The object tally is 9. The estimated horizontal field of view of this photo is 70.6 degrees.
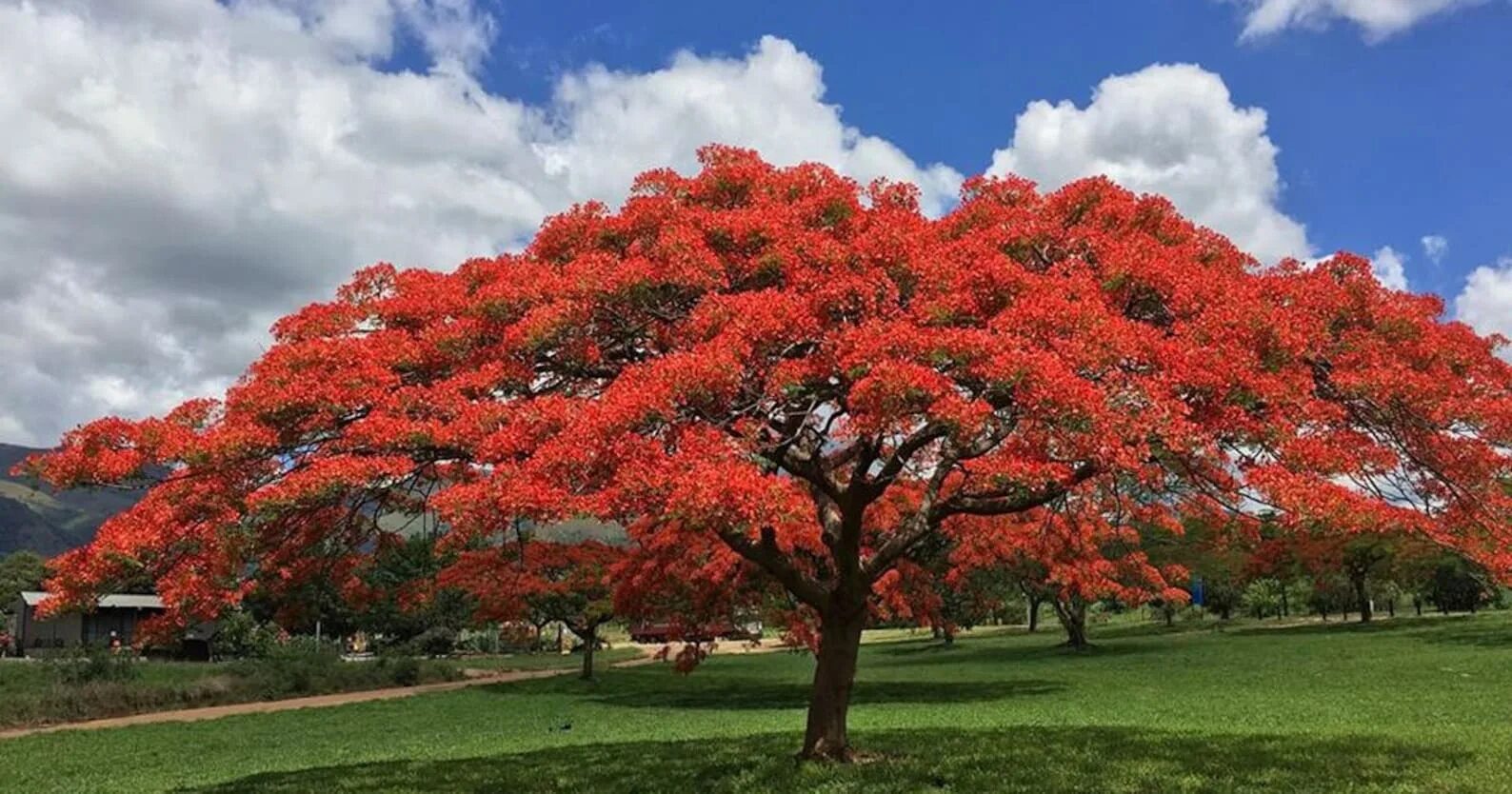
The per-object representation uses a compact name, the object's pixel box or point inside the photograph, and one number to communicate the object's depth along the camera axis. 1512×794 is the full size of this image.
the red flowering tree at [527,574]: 22.97
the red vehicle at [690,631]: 22.47
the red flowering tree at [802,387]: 8.95
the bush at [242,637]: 61.31
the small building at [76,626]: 73.42
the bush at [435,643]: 75.12
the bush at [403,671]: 48.18
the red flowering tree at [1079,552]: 16.42
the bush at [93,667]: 38.88
